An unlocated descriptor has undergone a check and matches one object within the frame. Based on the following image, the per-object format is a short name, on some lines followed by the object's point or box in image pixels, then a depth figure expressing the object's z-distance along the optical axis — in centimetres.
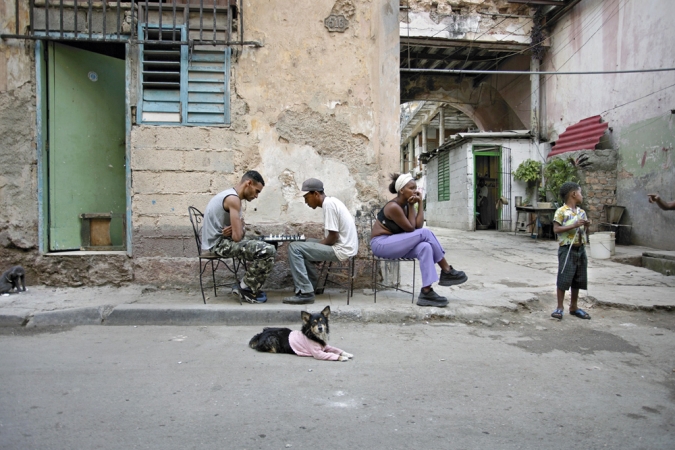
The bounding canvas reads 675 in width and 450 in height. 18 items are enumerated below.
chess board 501
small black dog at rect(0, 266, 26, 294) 517
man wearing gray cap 496
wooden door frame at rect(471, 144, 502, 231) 1581
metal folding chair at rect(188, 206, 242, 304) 527
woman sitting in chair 498
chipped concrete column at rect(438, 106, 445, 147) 2281
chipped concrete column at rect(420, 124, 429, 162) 2733
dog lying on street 346
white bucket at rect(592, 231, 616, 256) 894
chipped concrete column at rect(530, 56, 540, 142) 1529
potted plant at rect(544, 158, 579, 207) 1199
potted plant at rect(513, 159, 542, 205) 1498
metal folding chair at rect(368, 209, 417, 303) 548
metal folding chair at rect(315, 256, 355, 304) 518
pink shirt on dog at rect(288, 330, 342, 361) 347
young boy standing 480
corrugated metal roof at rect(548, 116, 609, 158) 1191
